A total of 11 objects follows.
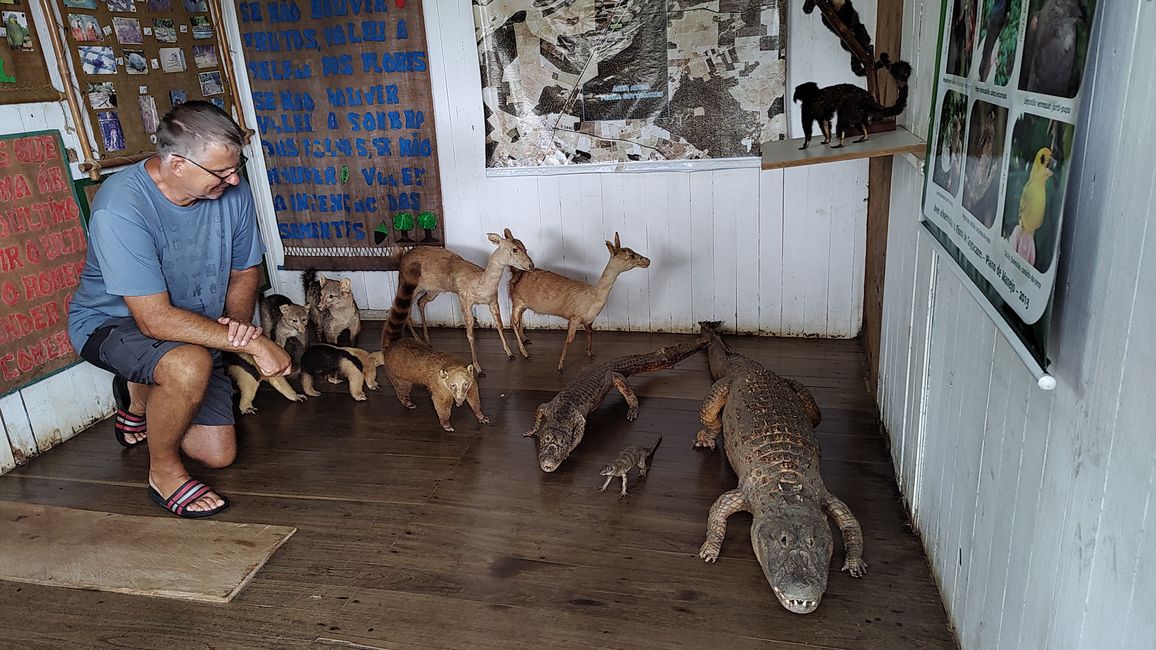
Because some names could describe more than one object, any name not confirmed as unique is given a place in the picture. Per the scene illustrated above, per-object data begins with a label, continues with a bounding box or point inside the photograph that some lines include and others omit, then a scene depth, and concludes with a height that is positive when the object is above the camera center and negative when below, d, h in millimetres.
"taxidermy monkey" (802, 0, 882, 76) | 3137 +232
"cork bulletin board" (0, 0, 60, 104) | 3410 +354
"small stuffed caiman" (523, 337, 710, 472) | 3148 -1388
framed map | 4125 +82
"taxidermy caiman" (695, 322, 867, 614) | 2189 -1322
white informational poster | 1289 -156
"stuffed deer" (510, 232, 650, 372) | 4133 -1099
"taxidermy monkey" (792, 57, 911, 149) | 2914 -115
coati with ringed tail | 3467 -1229
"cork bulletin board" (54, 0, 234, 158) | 3836 +366
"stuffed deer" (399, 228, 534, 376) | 4195 -960
